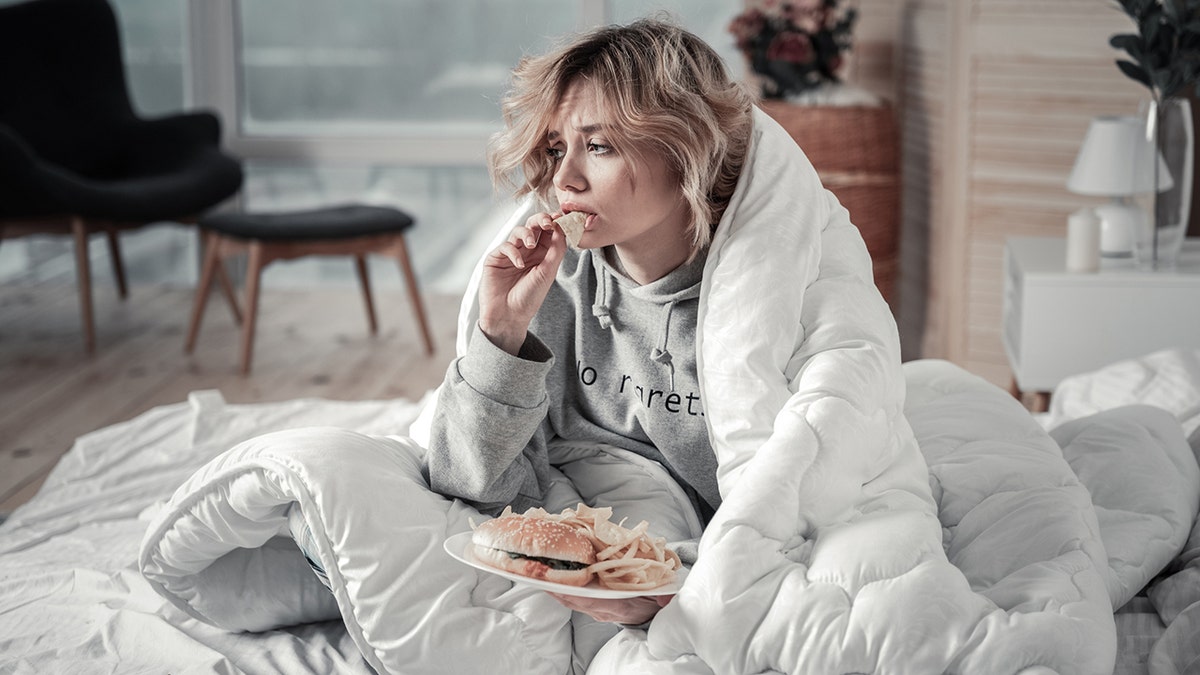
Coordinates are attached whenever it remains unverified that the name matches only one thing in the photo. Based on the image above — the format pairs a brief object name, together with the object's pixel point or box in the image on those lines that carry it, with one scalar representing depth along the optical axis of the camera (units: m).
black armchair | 4.16
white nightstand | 2.78
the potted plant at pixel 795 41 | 3.75
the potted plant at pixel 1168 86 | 2.67
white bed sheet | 1.49
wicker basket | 3.64
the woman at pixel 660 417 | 1.27
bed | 1.40
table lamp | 2.78
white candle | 2.78
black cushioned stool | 3.60
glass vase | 2.76
